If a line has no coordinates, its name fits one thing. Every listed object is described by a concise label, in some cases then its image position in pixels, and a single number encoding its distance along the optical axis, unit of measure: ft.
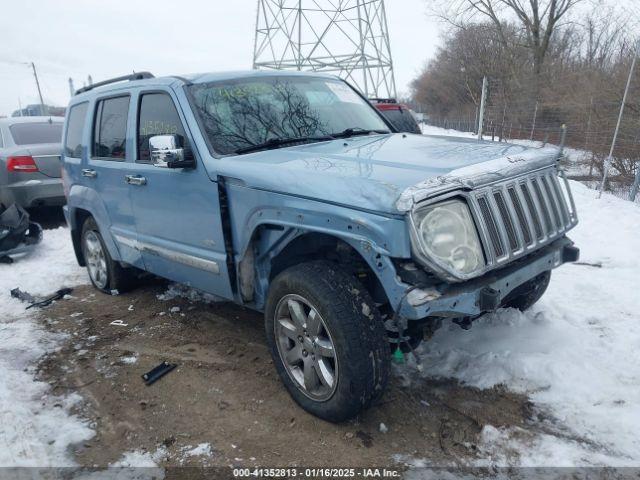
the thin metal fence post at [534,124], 48.32
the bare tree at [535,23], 90.07
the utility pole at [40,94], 122.59
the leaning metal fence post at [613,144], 27.12
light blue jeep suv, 8.17
